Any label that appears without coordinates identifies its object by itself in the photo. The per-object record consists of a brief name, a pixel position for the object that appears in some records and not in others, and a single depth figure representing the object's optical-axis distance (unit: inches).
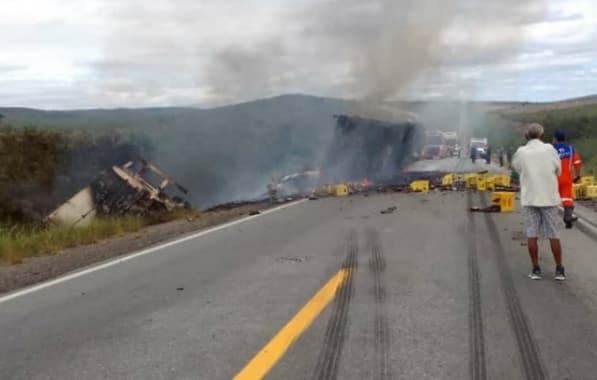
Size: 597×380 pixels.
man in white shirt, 328.2
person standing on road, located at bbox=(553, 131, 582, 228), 368.5
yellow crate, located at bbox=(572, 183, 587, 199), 771.4
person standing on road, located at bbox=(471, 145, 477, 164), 1492.4
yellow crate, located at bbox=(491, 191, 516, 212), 645.9
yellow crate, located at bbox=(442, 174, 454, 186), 965.2
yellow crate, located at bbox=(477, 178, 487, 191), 898.7
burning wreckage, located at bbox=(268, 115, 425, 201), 1074.7
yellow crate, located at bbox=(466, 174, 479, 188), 922.9
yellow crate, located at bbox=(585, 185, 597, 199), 756.6
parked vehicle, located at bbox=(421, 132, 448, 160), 1478.8
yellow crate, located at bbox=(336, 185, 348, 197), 901.0
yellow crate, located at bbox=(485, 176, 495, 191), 901.2
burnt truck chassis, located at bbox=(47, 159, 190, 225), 778.8
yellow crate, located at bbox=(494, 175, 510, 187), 908.6
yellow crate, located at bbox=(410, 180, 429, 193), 906.7
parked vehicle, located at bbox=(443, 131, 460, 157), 1627.7
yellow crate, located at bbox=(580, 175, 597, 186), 817.6
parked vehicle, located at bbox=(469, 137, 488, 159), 1626.4
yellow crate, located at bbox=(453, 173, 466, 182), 964.0
